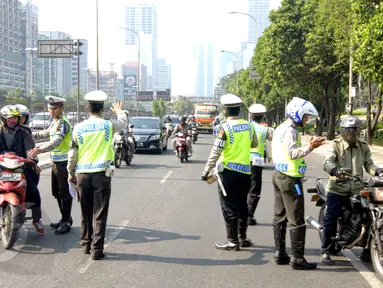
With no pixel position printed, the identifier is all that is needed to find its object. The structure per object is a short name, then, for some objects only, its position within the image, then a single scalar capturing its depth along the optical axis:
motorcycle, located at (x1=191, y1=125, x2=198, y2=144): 28.14
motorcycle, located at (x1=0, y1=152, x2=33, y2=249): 6.02
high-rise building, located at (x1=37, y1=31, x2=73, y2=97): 126.02
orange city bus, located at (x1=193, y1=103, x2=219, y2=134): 45.50
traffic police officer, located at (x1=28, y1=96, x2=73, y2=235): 6.82
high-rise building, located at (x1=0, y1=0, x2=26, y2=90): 107.69
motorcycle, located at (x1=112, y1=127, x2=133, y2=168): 15.39
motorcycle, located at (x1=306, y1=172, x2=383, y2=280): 5.05
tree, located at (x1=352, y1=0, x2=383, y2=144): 15.46
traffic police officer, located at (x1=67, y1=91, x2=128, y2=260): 5.81
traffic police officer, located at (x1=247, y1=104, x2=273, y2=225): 7.57
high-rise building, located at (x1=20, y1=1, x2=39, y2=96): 118.12
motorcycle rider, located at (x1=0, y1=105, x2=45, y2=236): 6.48
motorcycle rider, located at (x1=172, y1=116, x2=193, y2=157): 17.80
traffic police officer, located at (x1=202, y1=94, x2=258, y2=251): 6.09
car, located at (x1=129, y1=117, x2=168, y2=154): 20.47
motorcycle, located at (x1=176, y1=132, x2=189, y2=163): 17.52
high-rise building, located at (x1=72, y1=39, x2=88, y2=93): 156.12
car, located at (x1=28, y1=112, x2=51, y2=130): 35.17
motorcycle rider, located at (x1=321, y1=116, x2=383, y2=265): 5.53
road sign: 31.34
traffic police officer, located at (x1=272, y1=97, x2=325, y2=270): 5.43
